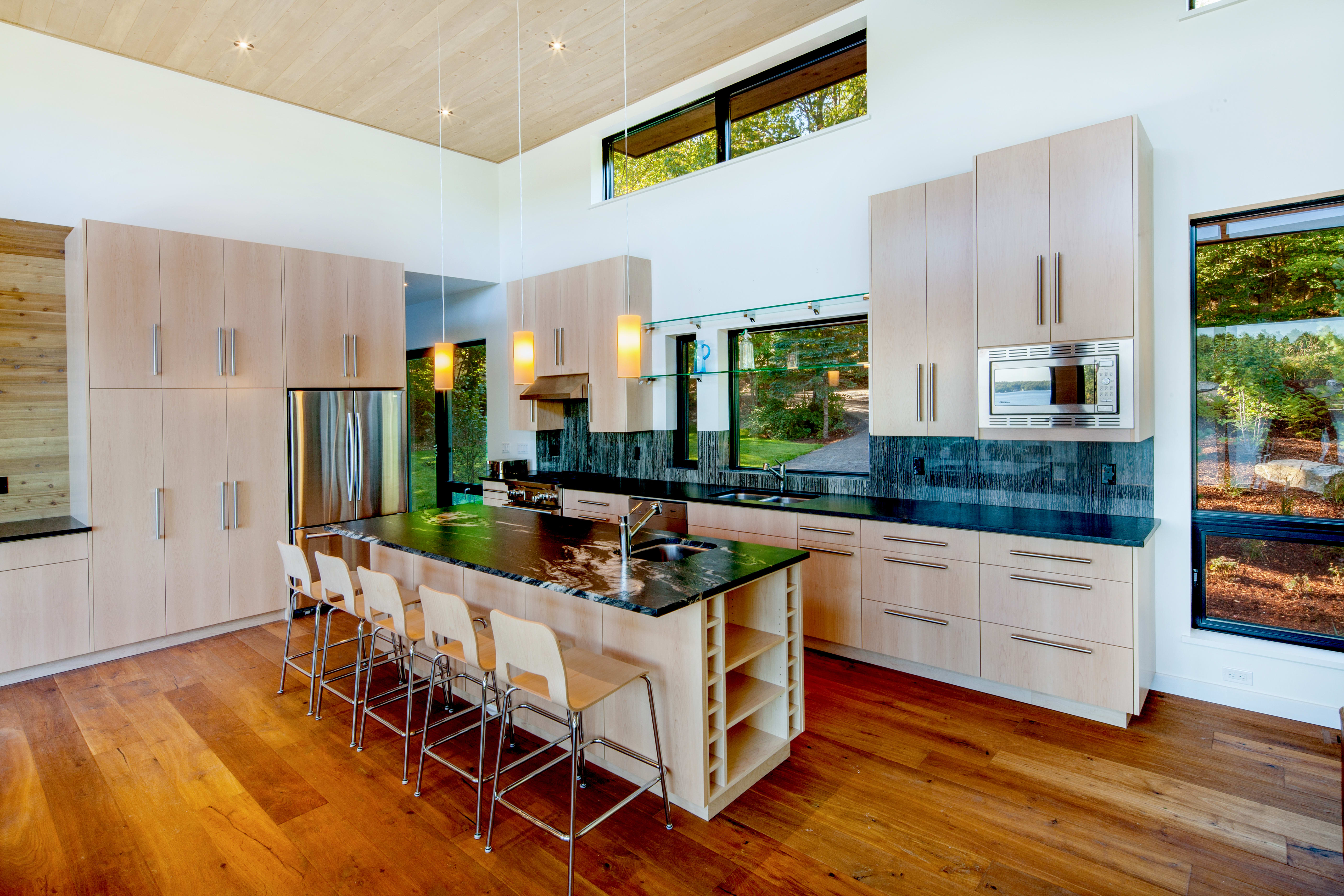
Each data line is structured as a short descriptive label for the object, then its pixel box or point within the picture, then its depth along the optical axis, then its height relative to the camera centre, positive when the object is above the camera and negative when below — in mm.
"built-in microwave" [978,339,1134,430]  2982 +239
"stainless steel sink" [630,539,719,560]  2996 -484
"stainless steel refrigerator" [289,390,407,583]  4812 -102
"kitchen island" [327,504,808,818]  2334 -720
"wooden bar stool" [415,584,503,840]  2430 -763
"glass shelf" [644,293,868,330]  4168 +880
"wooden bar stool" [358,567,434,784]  2766 -746
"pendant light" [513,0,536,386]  3811 +490
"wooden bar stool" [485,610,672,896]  2092 -814
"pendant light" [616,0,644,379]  3432 +493
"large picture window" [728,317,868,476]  4398 +307
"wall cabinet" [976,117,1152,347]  2947 +928
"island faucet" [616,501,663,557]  2768 -356
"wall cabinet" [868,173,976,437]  3518 +691
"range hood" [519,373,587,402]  5469 +457
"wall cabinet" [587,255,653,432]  5199 +758
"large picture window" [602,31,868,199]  4371 +2351
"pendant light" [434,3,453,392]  3836 +450
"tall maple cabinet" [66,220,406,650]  4008 +286
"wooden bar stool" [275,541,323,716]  3340 -629
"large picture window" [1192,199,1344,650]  2924 +53
